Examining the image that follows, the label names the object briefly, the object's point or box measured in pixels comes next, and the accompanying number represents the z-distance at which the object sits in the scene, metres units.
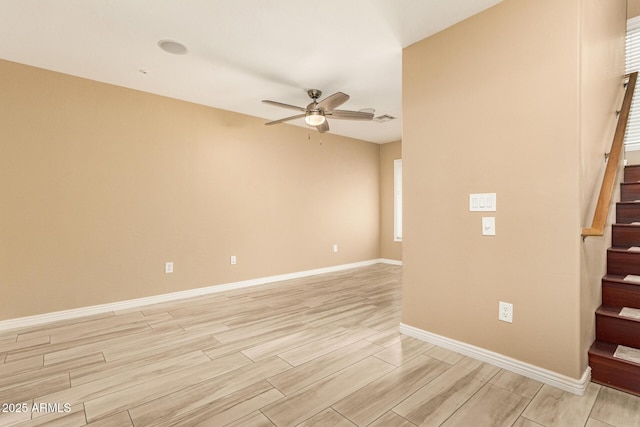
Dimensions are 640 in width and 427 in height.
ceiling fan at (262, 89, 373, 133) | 3.13
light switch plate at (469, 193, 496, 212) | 2.17
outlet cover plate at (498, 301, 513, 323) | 2.07
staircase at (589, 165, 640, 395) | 1.84
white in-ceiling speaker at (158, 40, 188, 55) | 2.66
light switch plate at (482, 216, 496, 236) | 2.16
